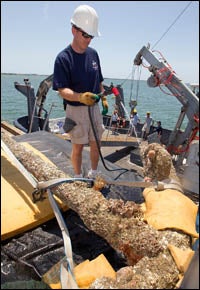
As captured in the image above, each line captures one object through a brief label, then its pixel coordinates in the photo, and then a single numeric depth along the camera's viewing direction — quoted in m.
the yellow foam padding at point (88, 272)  1.77
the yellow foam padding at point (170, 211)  2.20
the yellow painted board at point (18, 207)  2.42
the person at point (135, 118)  14.59
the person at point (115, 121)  14.32
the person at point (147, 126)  13.27
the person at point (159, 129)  12.80
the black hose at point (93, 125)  3.48
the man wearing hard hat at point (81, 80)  3.07
